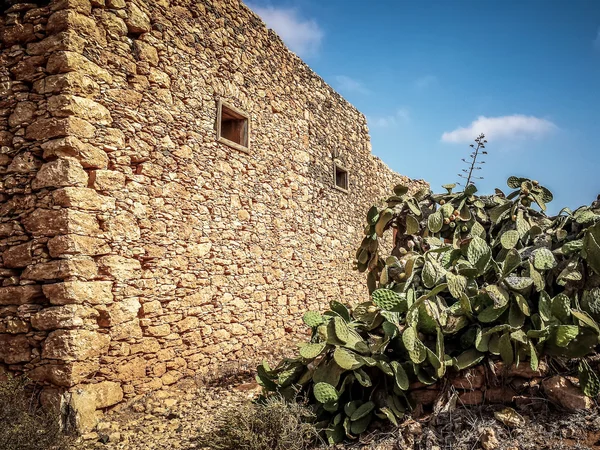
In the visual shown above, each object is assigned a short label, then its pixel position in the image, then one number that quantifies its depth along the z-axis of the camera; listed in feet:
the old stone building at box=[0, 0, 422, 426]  11.76
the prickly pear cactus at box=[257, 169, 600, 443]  9.15
